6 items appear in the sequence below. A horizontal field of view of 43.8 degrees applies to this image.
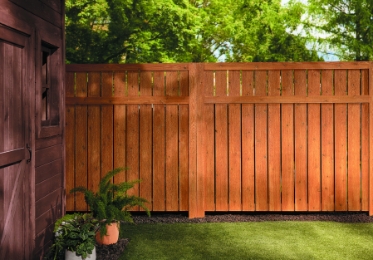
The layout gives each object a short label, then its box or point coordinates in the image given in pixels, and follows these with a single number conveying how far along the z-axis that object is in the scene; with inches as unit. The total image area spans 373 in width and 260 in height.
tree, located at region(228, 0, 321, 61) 395.9
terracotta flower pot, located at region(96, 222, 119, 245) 193.8
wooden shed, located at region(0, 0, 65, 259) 146.5
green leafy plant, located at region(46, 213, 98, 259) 169.5
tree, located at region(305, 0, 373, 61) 352.2
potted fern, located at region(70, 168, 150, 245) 189.0
